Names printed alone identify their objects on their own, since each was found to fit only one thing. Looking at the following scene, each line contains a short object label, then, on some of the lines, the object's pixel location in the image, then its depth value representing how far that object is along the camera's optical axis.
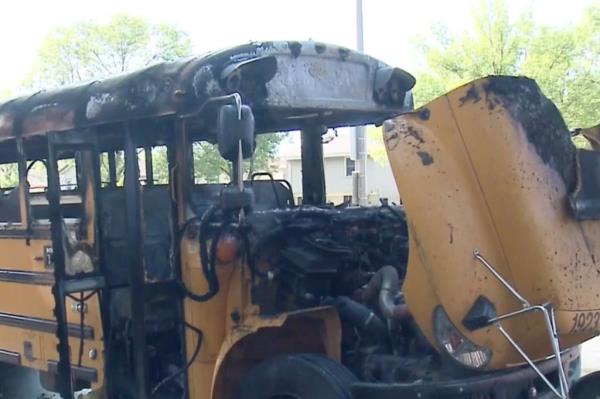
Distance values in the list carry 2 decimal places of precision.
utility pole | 11.71
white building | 25.00
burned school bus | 3.65
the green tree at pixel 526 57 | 19.09
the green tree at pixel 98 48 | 26.16
